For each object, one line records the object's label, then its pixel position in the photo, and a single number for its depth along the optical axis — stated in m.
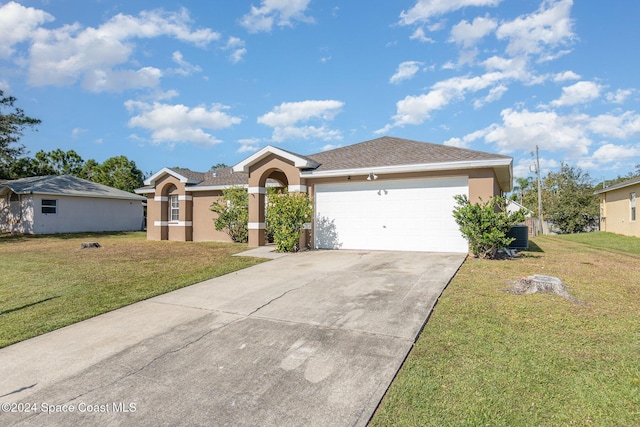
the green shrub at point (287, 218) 11.83
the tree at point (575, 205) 27.88
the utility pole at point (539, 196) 28.32
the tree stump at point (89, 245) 14.47
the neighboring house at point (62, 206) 22.61
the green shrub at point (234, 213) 15.41
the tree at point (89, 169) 41.78
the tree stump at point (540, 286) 5.67
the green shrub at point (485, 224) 9.18
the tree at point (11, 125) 23.14
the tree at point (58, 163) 38.56
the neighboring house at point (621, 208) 19.16
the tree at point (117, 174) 40.03
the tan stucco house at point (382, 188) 10.86
